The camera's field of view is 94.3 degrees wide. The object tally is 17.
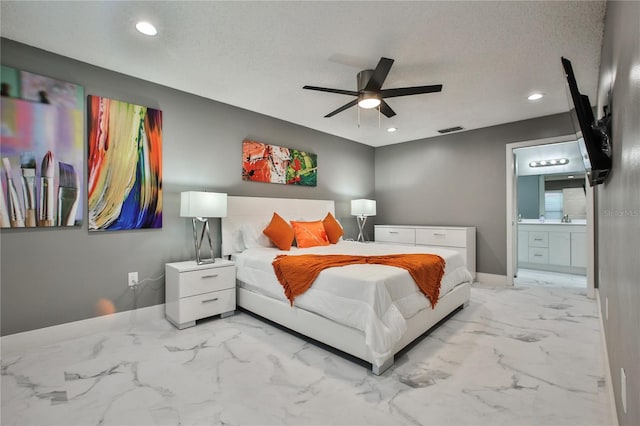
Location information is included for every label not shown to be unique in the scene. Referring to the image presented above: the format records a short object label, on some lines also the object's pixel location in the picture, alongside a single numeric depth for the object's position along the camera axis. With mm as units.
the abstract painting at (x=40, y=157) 2359
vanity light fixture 5807
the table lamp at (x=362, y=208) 5109
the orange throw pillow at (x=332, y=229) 4277
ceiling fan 2477
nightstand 2869
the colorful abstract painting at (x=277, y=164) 3997
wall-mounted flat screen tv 1562
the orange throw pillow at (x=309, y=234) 3893
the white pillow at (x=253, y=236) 3670
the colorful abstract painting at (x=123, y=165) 2779
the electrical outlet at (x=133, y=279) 2990
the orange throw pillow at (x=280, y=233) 3615
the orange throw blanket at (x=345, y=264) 2500
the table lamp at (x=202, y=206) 3020
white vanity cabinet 5113
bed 2074
